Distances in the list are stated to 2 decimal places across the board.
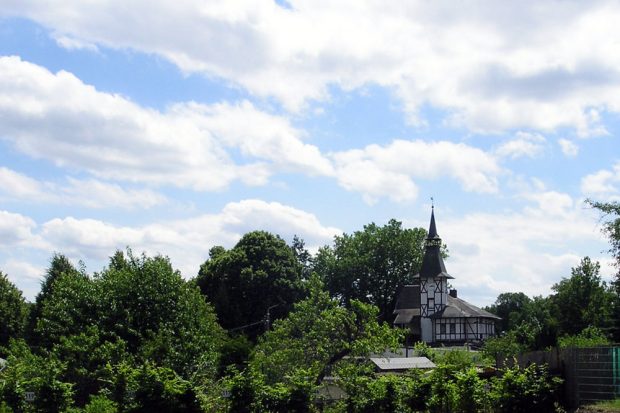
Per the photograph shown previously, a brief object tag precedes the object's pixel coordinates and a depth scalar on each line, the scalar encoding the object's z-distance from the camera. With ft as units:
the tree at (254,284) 210.38
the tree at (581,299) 153.28
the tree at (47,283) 187.52
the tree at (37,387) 79.05
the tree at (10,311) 209.05
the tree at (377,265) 290.76
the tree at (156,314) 98.17
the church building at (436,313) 276.62
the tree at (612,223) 102.32
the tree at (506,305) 372.46
